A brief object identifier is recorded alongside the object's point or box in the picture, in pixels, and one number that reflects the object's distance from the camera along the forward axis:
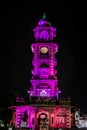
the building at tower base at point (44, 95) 72.44
